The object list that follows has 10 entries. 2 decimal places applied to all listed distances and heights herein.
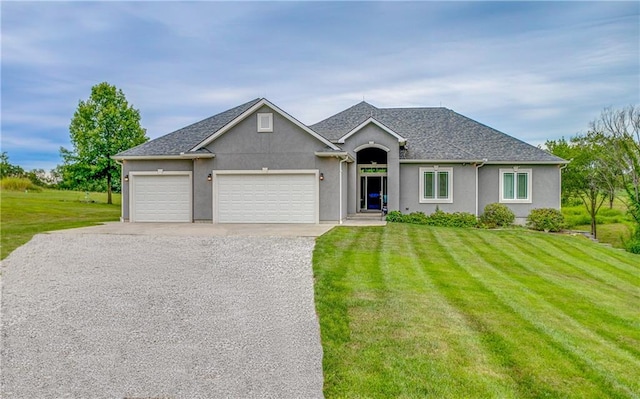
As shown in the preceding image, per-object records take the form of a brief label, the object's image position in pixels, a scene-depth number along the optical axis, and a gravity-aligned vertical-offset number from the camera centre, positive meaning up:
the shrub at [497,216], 22.77 -1.21
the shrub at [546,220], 22.44 -1.39
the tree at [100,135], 38.97 +5.08
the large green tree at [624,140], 25.74 +3.25
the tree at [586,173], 30.02 +1.34
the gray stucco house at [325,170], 19.86 +1.13
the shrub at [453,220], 22.28 -1.37
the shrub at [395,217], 22.77 -1.24
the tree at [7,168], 51.98 +3.06
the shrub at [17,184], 40.59 +0.83
